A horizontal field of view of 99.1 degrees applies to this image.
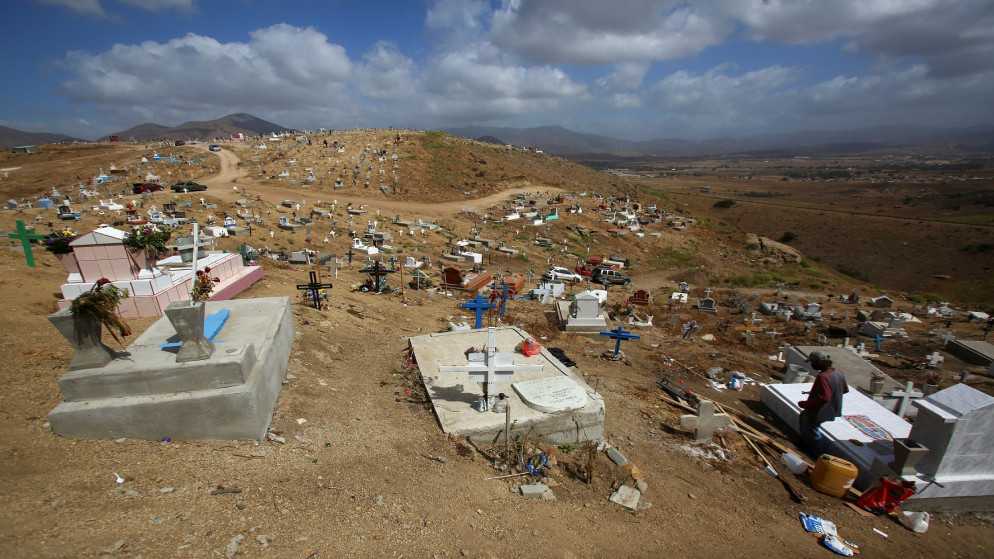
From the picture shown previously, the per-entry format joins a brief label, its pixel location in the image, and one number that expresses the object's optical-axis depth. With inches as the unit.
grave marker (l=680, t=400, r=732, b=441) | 283.3
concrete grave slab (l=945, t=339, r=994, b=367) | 491.5
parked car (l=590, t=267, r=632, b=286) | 906.9
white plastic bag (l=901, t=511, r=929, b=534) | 229.0
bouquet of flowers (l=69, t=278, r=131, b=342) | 190.7
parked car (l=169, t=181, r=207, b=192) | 1180.5
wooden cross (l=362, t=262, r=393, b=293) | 572.7
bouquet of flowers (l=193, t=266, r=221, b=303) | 210.5
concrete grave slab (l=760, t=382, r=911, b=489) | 264.2
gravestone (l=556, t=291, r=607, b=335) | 531.2
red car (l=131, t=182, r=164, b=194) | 1115.9
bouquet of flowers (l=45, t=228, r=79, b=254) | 314.8
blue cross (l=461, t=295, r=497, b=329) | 420.5
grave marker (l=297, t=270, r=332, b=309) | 425.1
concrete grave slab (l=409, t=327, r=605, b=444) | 246.8
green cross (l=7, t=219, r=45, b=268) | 426.8
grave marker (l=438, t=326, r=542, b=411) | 256.2
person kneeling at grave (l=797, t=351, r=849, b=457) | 281.3
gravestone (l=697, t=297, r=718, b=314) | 744.3
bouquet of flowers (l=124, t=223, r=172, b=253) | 328.8
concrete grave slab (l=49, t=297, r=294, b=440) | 193.5
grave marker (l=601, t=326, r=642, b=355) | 437.4
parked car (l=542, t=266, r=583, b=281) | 864.5
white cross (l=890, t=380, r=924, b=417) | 349.7
